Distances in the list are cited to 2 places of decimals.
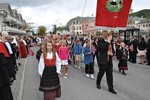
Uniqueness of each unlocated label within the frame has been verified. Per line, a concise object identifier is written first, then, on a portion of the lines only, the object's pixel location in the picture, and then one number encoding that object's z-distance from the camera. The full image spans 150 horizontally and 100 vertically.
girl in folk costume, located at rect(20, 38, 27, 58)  8.40
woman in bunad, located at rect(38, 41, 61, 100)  2.75
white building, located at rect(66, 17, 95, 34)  60.18
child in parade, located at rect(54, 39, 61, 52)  5.78
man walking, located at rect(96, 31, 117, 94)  3.70
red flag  3.81
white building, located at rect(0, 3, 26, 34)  25.36
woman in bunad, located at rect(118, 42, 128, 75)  5.42
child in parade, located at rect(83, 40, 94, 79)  5.06
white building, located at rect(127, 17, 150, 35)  49.42
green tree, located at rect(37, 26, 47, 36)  56.87
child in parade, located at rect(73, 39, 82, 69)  6.44
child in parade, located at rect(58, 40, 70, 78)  5.27
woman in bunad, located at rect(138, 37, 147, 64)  7.11
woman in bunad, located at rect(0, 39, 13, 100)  2.44
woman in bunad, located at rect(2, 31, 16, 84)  3.31
